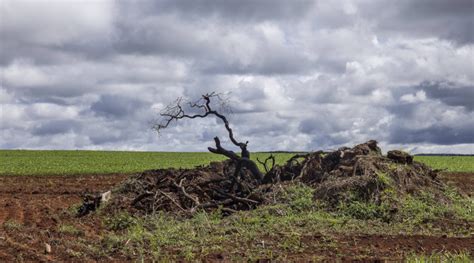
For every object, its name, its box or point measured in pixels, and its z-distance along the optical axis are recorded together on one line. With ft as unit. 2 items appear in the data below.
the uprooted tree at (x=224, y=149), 57.16
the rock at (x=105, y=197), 54.03
